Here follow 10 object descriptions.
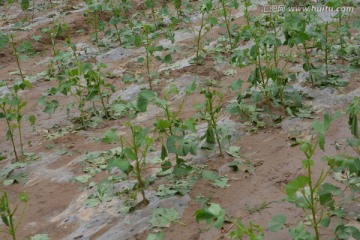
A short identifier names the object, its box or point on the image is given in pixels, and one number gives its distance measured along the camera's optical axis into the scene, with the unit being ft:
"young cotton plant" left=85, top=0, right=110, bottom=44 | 38.30
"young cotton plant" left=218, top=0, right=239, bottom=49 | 35.25
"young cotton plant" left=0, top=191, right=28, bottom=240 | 15.45
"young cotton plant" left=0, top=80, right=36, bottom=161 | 24.26
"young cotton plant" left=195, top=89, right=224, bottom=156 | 20.16
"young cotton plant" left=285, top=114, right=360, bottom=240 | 12.76
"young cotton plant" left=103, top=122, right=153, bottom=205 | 17.22
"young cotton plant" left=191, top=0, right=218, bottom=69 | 31.31
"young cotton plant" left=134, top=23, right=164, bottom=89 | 28.87
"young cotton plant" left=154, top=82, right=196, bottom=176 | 18.17
